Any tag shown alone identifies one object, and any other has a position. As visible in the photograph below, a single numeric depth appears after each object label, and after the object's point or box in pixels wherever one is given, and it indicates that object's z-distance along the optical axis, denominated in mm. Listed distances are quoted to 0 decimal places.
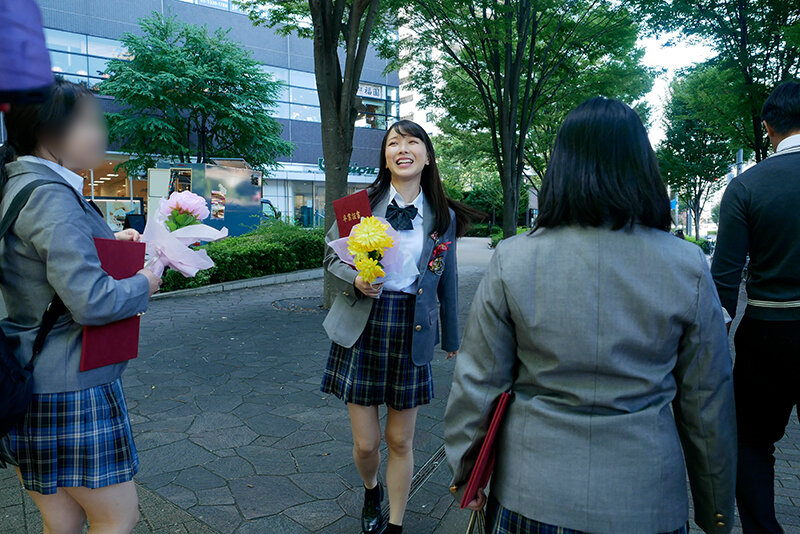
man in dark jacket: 2182
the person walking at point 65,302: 1576
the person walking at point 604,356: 1345
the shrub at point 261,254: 10992
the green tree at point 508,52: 10445
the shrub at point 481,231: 37469
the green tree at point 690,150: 23969
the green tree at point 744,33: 8406
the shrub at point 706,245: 23945
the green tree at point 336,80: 7871
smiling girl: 2582
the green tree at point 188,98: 22141
